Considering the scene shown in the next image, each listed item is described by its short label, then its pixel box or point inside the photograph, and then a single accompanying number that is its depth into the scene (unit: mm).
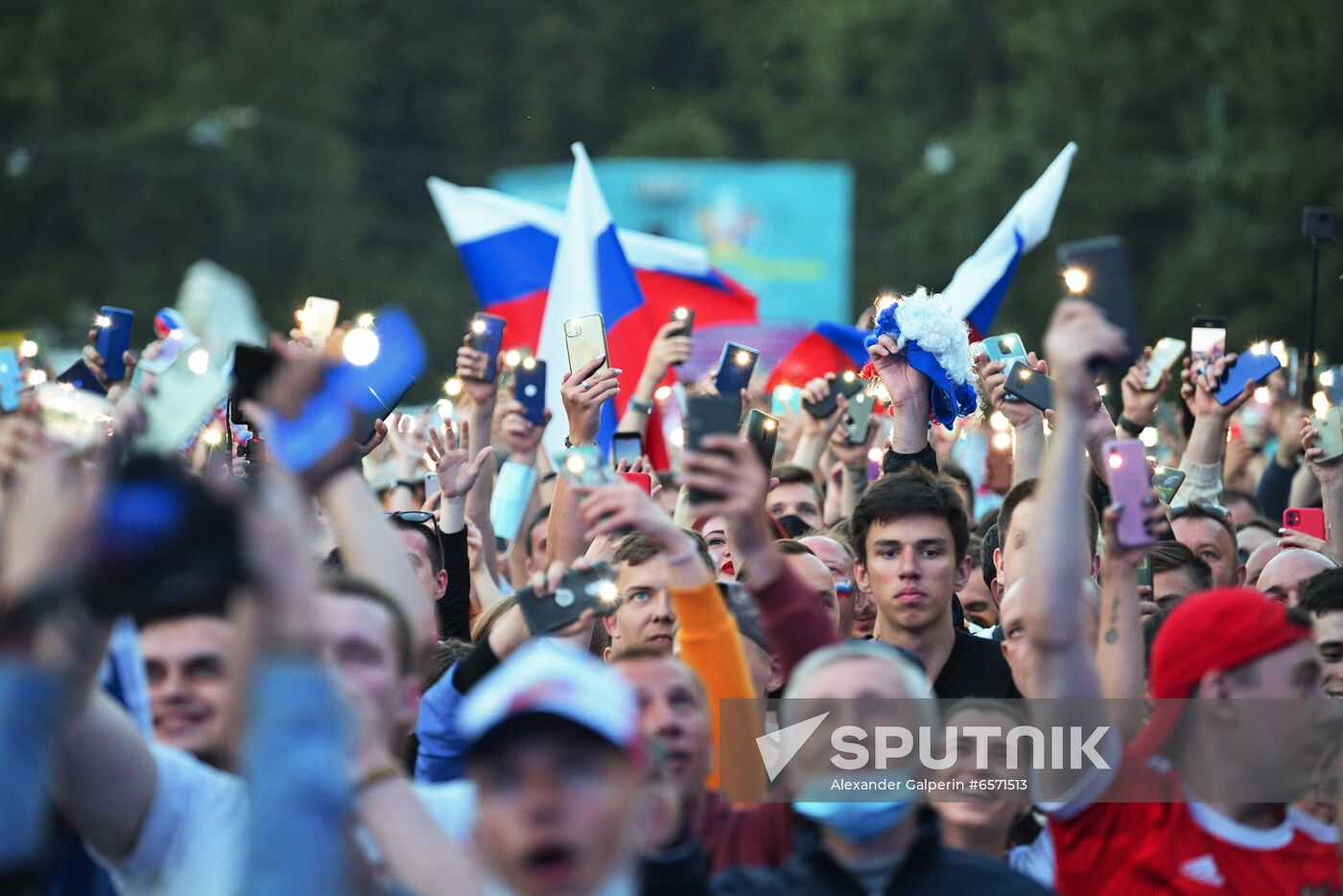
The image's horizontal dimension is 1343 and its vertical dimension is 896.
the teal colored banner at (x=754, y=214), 70187
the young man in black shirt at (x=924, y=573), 11586
